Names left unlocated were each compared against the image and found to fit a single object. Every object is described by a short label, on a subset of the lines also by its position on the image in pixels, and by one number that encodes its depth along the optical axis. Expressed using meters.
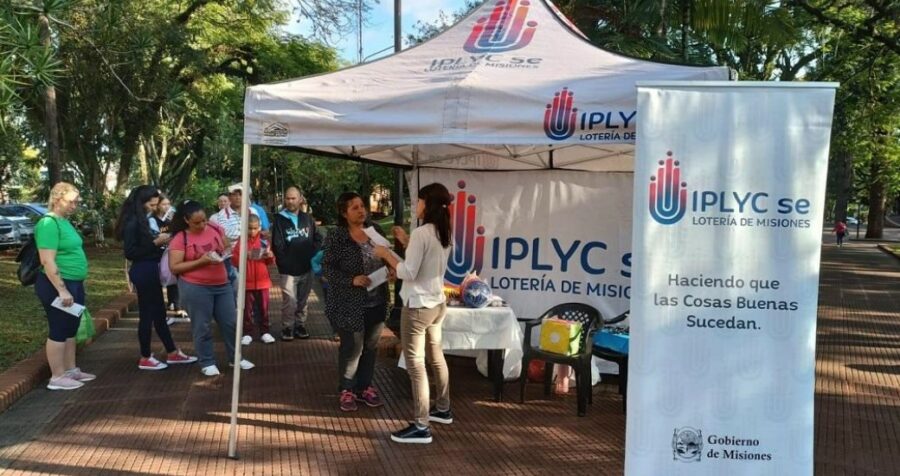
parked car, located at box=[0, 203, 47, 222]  21.80
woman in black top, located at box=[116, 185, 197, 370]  6.23
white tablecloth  5.60
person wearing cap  8.11
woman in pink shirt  5.89
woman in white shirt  4.46
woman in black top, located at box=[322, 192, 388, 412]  5.02
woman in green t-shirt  5.34
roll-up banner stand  3.32
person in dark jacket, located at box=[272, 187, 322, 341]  7.59
